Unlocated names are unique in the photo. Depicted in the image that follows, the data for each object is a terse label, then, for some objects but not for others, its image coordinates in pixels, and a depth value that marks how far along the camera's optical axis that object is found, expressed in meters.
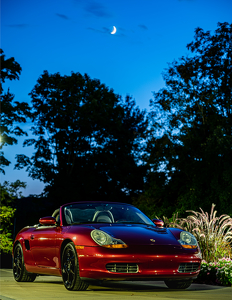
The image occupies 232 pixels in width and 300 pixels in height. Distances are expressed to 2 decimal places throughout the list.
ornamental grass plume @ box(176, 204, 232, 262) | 10.70
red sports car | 6.88
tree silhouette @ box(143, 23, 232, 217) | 29.33
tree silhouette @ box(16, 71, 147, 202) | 44.59
